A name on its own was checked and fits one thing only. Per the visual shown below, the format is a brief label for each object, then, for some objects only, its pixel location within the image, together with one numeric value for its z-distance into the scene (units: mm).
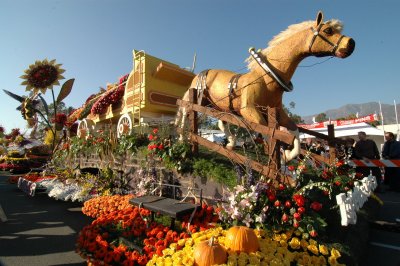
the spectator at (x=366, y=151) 8680
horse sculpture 4426
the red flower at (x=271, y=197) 3166
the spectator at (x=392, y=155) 9055
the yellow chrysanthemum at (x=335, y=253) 2688
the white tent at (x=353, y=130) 16094
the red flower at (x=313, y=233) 2905
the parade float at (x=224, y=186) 2930
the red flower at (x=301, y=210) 3049
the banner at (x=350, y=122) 18231
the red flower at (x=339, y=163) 4815
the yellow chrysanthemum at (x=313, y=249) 2780
